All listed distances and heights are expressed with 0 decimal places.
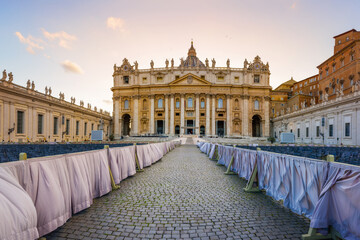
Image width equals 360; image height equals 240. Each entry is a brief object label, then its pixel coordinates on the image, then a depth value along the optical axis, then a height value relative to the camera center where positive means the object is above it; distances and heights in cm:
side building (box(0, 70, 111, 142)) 2417 +152
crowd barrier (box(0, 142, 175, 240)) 265 -113
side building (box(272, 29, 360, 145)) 2736 +307
